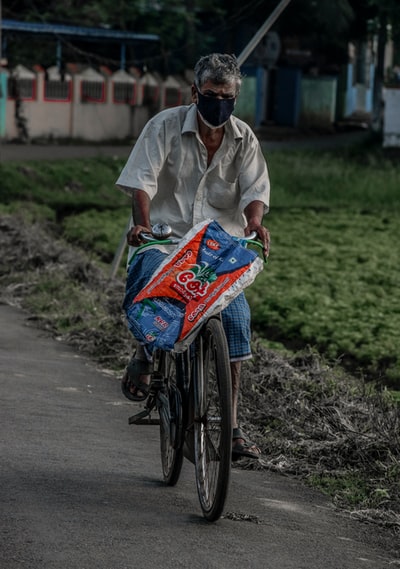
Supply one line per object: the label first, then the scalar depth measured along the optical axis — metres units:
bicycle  8.55
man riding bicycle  9.72
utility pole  20.62
